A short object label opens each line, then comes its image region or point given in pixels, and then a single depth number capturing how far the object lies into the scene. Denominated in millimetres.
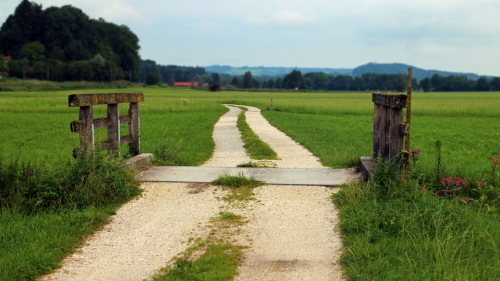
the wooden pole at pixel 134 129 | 10516
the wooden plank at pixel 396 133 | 7406
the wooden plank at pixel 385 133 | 8391
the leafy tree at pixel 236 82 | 179225
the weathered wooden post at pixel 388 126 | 7258
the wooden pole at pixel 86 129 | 7914
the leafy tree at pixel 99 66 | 125000
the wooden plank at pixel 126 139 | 9901
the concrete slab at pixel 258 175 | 8539
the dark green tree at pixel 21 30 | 138250
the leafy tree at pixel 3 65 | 106688
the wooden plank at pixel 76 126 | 7946
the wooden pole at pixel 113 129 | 9309
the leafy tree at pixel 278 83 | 187250
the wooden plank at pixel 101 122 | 8773
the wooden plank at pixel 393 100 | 7211
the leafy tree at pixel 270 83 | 190362
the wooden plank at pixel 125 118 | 10133
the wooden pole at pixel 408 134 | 6699
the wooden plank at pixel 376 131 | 9375
